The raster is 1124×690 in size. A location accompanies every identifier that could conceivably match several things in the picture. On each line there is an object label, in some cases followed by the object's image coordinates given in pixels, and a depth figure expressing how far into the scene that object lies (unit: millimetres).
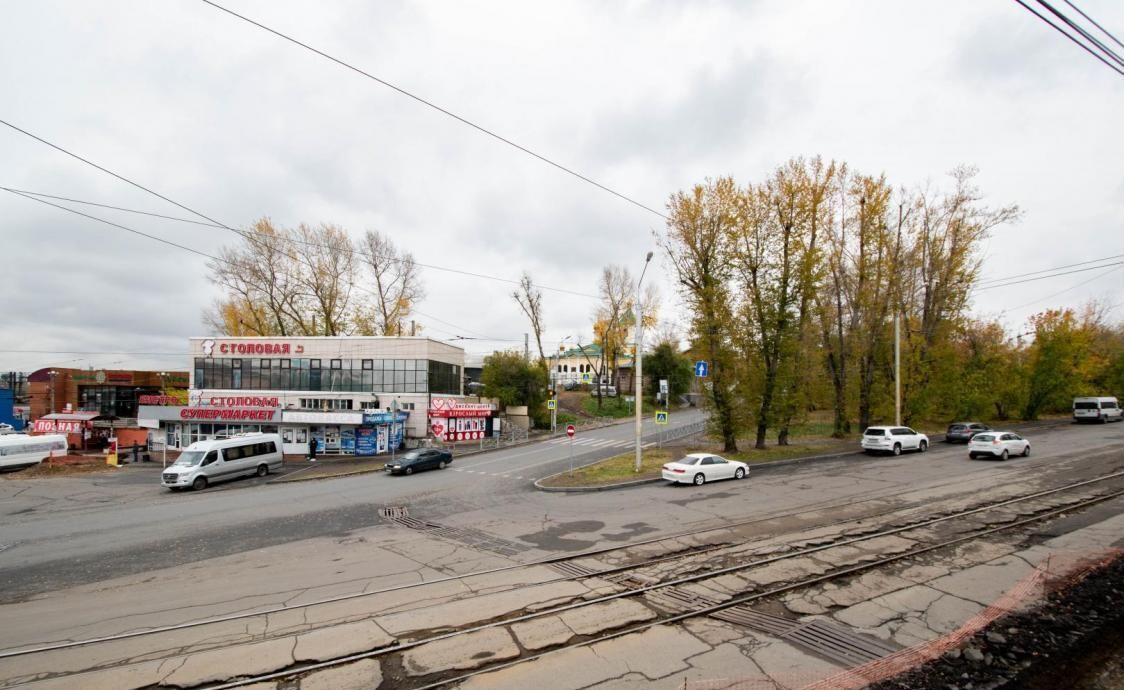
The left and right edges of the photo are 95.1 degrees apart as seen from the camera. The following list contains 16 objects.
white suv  26484
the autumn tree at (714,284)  26656
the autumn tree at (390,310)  51284
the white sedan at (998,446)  23406
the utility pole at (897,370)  30781
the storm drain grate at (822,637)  6270
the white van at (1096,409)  40844
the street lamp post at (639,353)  21473
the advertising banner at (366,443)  35750
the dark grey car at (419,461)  27297
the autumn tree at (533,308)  58125
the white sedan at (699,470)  19828
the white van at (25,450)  33156
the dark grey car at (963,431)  31266
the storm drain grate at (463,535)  11992
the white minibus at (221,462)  24234
